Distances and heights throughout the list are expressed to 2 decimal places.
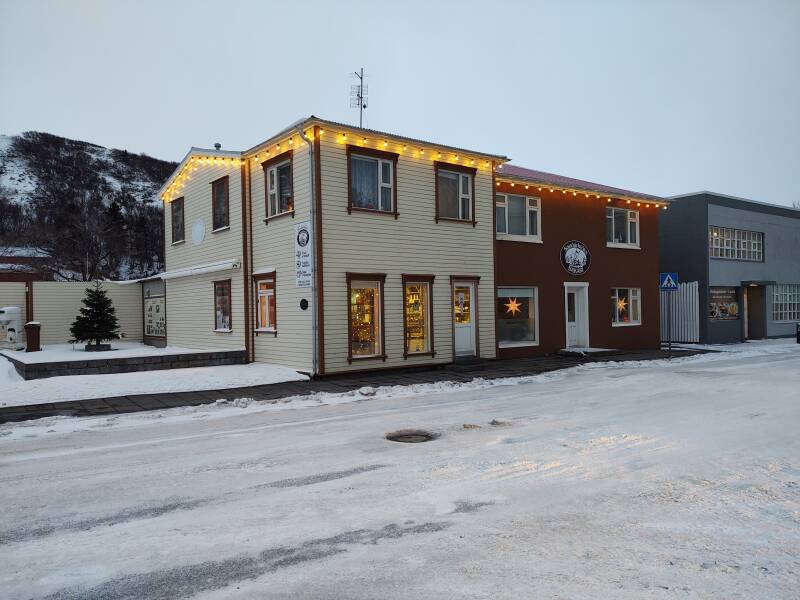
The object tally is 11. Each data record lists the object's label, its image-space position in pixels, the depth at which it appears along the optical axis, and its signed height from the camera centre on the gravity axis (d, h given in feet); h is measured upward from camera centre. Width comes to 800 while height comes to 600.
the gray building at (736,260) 83.10 +6.67
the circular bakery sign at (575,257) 66.59 +5.68
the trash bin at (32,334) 64.23 -2.18
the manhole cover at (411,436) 25.14 -5.64
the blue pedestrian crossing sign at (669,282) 62.85 +2.49
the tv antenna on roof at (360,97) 66.61 +24.64
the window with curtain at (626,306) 72.43 -0.08
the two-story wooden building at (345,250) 46.85 +5.38
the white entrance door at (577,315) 68.23 -1.04
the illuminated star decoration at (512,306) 61.77 +0.14
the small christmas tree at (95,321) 66.74 -0.89
